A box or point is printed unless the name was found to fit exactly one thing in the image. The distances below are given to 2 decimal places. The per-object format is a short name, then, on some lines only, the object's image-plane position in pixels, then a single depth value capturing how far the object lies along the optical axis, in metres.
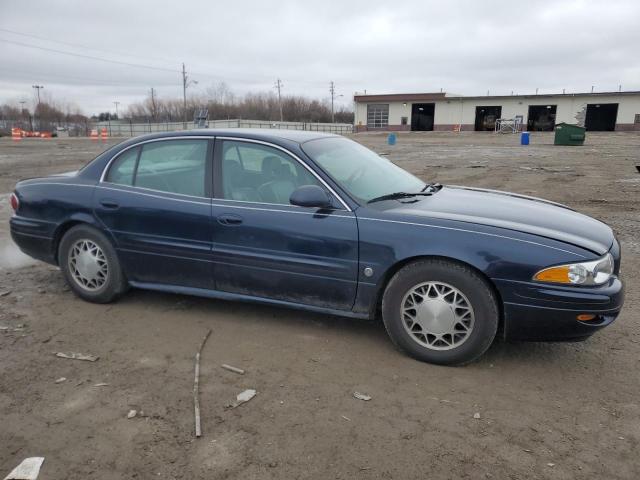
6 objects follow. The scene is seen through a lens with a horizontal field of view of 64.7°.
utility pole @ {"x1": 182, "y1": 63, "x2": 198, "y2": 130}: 79.48
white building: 54.94
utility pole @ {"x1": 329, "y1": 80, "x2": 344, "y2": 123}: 105.04
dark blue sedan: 3.22
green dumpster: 30.03
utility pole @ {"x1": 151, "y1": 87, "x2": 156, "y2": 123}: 107.38
